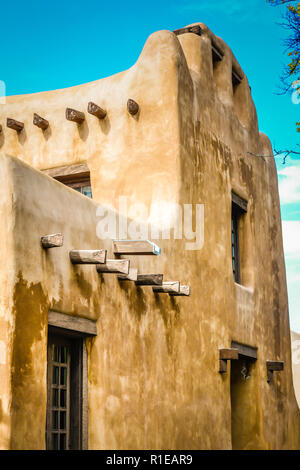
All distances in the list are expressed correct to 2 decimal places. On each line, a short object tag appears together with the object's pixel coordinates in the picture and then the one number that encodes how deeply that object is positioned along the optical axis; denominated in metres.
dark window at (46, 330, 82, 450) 6.96
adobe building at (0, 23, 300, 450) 6.37
